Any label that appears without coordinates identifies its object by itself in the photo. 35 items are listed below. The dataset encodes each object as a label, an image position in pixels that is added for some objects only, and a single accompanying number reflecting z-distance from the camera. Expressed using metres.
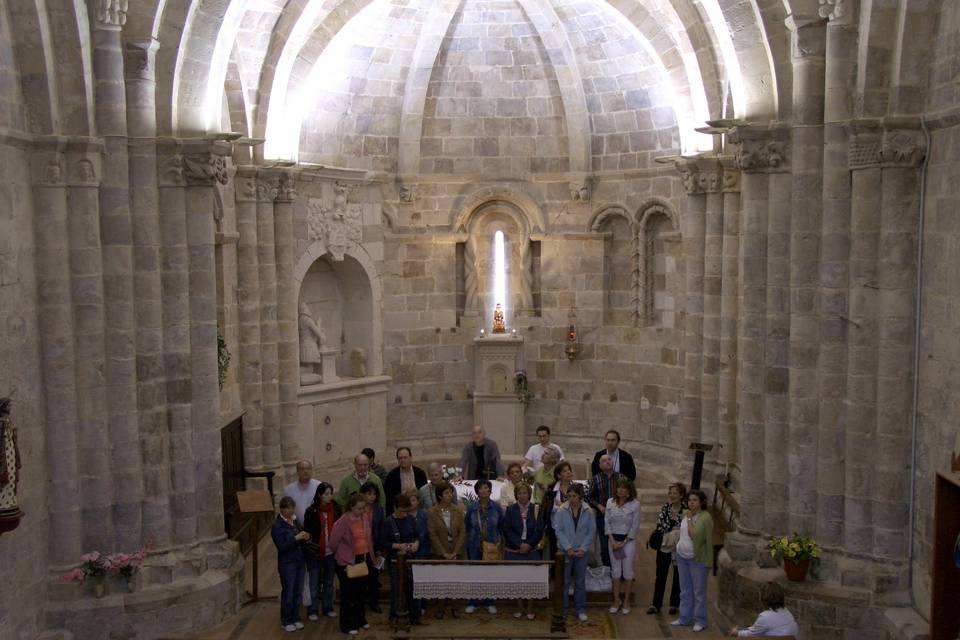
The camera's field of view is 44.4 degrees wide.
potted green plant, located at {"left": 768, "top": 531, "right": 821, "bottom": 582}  10.60
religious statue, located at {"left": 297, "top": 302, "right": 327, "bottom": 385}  17.14
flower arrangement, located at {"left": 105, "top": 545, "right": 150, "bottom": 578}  10.77
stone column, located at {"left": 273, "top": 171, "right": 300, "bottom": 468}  15.95
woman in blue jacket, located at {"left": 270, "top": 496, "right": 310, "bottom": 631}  11.02
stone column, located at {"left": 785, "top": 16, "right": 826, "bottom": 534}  10.70
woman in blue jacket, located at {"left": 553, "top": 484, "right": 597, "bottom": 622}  11.12
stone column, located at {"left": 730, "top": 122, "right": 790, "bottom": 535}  11.27
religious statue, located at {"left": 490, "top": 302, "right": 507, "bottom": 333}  18.42
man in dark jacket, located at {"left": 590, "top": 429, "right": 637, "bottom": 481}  12.64
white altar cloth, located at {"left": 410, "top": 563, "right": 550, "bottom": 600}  10.86
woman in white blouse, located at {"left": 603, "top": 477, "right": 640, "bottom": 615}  11.37
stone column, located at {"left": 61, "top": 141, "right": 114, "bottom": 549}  10.59
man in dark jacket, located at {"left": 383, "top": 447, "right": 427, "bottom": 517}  12.20
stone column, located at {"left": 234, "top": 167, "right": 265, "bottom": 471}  15.52
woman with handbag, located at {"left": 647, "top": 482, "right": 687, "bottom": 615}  11.09
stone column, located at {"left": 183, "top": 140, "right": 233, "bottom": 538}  11.48
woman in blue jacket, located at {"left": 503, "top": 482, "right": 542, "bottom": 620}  11.30
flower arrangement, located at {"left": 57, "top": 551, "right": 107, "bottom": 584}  10.71
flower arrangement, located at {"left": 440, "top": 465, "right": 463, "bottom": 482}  13.32
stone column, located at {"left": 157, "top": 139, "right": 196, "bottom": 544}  11.27
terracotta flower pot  10.62
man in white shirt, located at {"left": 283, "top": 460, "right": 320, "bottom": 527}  11.58
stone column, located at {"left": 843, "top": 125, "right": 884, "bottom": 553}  10.14
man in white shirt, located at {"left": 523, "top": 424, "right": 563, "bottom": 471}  13.16
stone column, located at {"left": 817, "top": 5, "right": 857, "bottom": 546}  10.32
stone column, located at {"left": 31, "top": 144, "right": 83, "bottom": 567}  10.42
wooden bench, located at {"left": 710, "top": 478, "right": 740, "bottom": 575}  12.99
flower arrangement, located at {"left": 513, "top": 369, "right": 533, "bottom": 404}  18.44
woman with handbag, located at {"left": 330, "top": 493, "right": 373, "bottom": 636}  10.95
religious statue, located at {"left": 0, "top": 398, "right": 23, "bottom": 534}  8.88
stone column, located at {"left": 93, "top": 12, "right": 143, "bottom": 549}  10.77
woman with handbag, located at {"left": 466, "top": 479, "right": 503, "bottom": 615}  11.43
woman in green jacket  10.78
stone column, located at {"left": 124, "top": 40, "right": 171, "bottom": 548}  11.02
